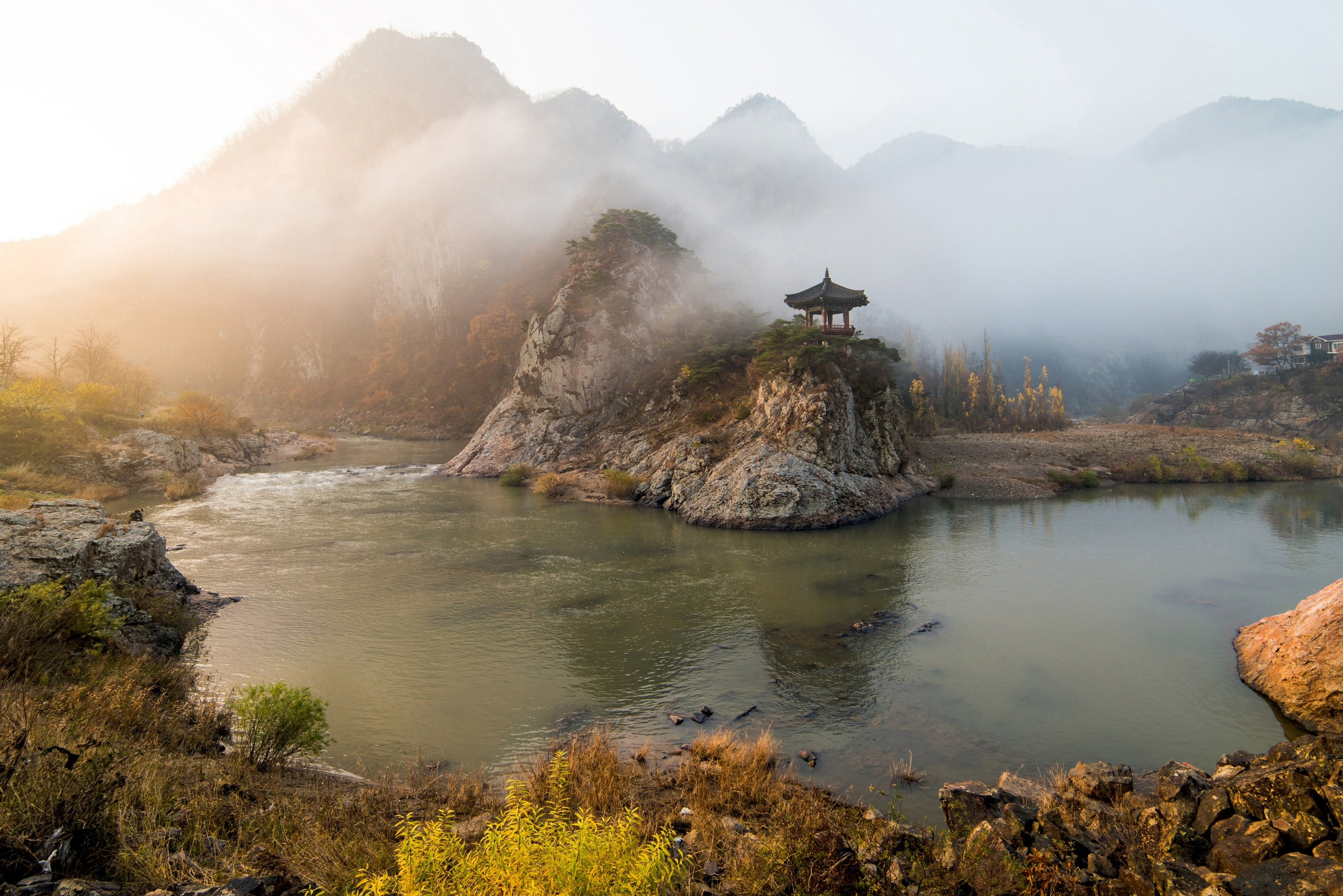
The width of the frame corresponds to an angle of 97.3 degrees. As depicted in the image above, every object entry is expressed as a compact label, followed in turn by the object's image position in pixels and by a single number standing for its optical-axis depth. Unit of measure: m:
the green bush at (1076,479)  37.81
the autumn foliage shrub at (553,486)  35.41
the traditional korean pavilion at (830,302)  35.88
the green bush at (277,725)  8.30
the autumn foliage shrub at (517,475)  38.75
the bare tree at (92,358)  49.76
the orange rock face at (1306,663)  10.61
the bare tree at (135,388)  49.97
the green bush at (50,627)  8.59
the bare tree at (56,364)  46.47
